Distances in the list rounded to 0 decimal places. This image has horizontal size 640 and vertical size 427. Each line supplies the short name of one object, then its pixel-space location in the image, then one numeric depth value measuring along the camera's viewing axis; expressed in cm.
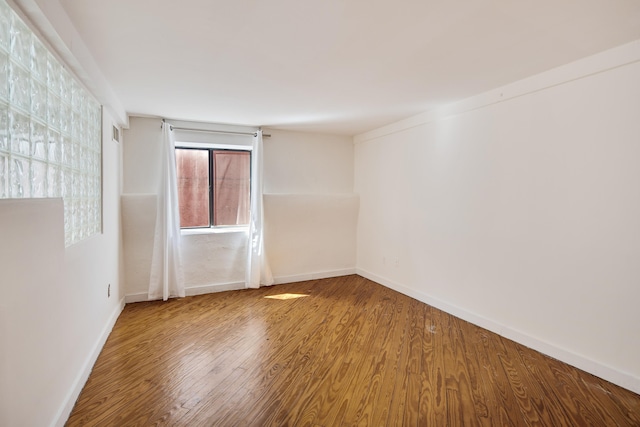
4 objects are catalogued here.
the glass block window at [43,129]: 126
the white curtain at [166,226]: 375
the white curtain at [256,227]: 422
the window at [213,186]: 423
